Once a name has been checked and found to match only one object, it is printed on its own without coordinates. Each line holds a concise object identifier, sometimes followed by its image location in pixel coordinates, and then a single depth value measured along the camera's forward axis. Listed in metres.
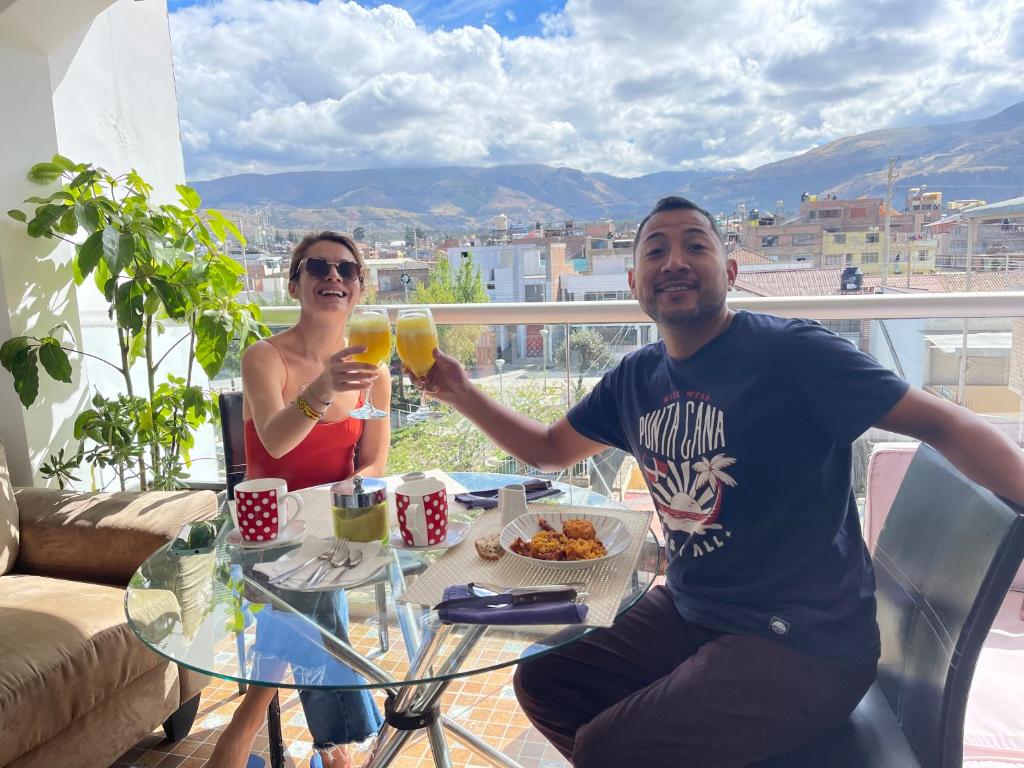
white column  2.58
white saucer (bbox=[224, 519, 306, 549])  1.30
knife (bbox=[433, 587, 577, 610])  0.98
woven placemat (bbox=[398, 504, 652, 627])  1.02
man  1.11
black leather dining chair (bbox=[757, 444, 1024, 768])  0.99
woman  1.66
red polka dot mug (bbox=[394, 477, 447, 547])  1.23
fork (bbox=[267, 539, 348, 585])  1.15
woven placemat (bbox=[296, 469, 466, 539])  1.35
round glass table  0.94
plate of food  1.13
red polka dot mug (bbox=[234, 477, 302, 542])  1.29
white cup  1.33
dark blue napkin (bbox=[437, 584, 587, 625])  0.96
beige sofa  1.58
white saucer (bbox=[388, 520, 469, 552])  1.25
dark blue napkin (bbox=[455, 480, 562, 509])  1.50
